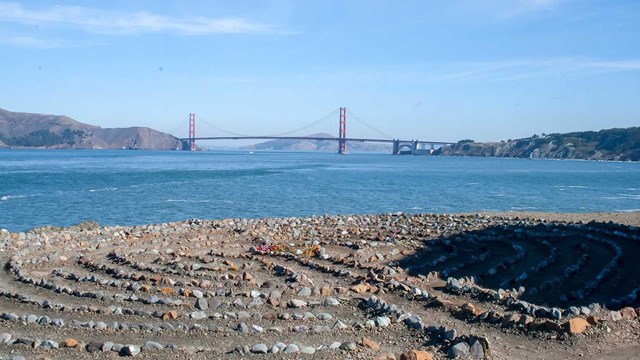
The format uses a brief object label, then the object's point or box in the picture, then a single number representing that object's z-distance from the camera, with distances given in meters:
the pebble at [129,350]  8.47
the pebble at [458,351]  8.34
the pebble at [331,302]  11.15
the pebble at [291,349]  8.55
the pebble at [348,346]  8.62
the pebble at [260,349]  8.57
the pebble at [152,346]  8.70
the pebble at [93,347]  8.66
